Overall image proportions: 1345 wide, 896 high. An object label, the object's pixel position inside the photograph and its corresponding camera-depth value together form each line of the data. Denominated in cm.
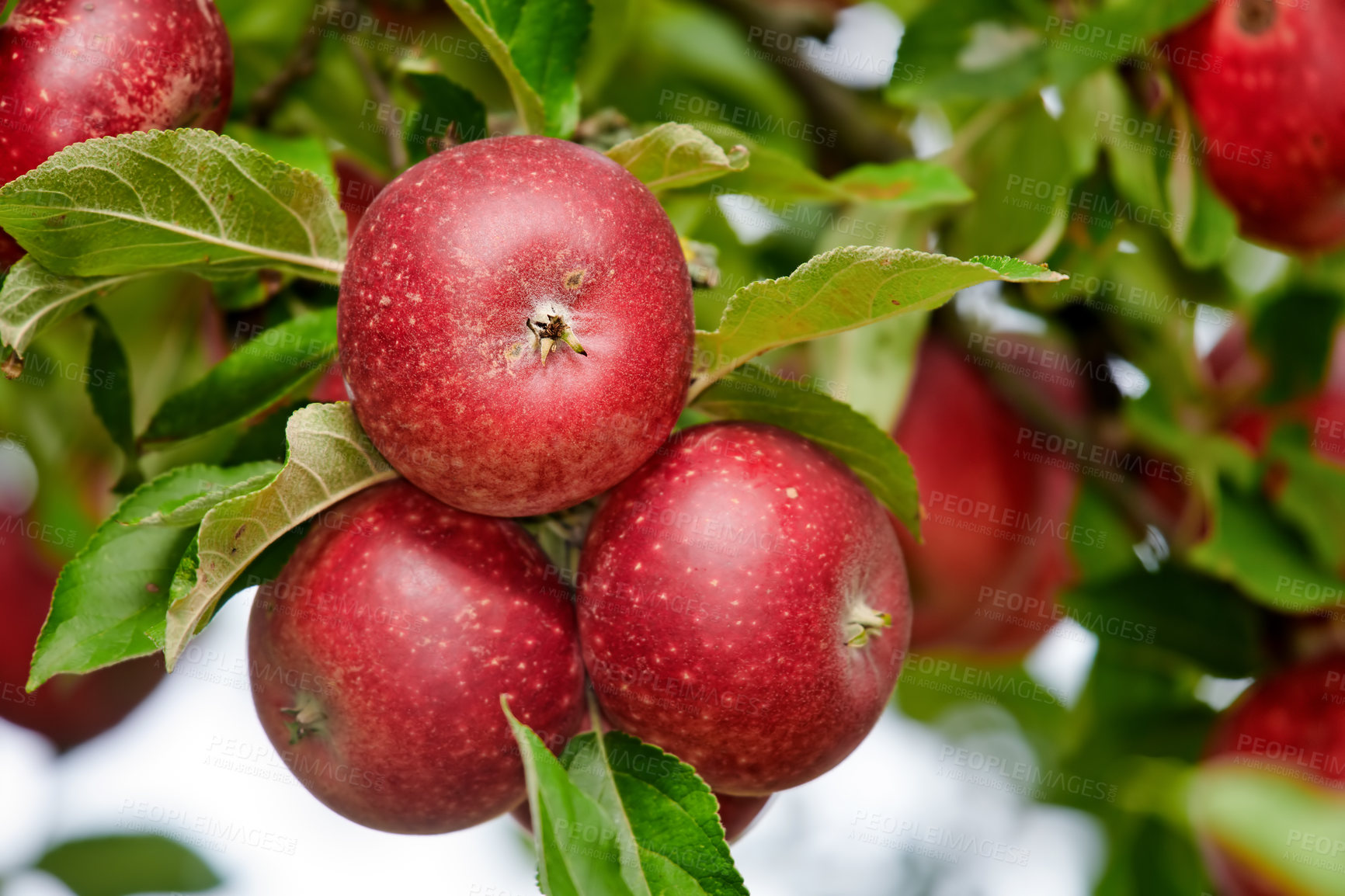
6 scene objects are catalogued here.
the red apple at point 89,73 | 121
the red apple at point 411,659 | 121
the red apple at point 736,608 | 121
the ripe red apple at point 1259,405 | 144
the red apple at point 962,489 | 154
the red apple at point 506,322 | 119
